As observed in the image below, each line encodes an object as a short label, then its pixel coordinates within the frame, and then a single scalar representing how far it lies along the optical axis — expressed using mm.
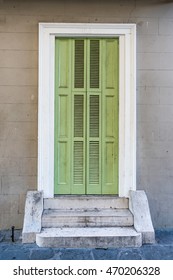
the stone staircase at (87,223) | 3396
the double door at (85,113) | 4137
